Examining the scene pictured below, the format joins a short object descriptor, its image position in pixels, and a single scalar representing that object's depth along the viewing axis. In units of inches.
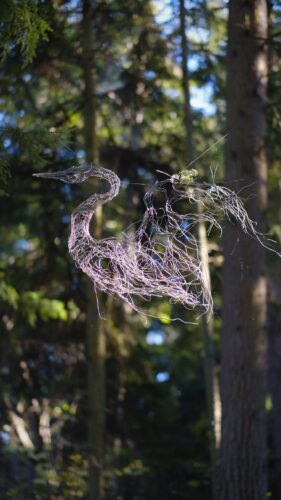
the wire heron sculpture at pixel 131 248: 154.6
